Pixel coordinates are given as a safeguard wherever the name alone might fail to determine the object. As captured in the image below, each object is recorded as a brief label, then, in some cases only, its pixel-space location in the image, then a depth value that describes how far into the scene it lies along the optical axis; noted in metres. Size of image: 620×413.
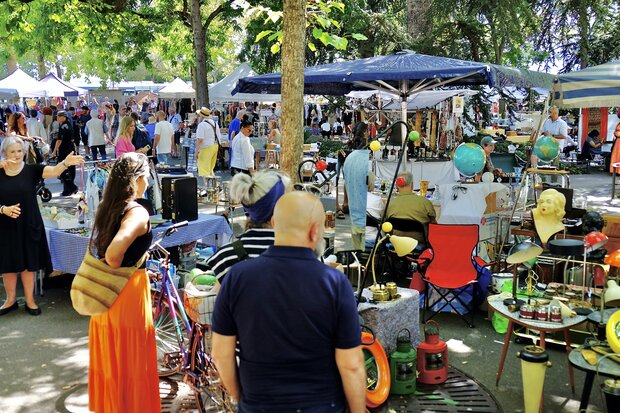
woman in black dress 5.99
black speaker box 6.78
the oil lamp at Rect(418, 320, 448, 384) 4.84
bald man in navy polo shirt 2.28
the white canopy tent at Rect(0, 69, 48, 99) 24.81
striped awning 7.14
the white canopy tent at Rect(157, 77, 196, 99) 28.67
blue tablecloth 6.51
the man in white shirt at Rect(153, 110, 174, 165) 14.22
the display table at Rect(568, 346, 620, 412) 3.70
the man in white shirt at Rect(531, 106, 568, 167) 13.36
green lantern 4.66
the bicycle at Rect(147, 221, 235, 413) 4.27
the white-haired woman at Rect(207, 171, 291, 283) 3.30
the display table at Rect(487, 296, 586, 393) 4.46
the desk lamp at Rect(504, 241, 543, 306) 4.57
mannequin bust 6.41
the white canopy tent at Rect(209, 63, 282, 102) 19.73
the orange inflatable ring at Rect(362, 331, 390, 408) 4.41
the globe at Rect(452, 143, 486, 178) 8.21
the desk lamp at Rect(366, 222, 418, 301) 4.52
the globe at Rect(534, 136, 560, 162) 8.07
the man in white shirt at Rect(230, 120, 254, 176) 11.01
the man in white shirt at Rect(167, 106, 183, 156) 22.32
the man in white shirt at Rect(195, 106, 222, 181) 12.41
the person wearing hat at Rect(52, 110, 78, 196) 13.72
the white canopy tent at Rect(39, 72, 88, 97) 25.17
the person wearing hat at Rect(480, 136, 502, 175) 10.11
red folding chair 6.23
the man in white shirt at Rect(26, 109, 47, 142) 17.02
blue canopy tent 8.47
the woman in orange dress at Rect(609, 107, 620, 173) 13.75
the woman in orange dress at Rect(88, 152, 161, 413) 3.71
